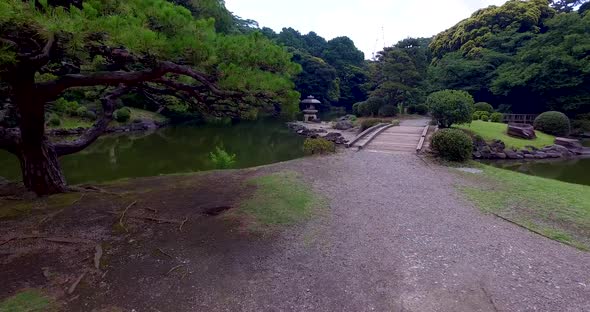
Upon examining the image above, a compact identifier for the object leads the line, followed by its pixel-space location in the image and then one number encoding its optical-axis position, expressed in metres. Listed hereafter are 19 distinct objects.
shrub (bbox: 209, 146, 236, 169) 10.71
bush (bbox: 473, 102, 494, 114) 23.39
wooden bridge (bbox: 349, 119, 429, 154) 13.12
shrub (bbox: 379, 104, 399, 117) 25.08
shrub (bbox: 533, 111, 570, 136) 18.34
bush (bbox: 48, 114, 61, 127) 19.19
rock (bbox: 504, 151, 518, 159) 14.06
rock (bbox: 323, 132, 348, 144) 15.32
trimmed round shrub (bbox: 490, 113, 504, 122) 21.73
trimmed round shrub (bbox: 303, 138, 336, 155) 12.36
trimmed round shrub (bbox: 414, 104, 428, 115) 26.17
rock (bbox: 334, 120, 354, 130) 22.53
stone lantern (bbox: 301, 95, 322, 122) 29.57
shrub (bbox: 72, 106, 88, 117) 20.92
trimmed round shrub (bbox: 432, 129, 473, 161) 10.44
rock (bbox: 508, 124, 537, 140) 16.36
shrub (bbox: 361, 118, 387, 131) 20.08
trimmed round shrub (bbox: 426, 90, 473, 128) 14.53
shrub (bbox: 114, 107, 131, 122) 22.91
